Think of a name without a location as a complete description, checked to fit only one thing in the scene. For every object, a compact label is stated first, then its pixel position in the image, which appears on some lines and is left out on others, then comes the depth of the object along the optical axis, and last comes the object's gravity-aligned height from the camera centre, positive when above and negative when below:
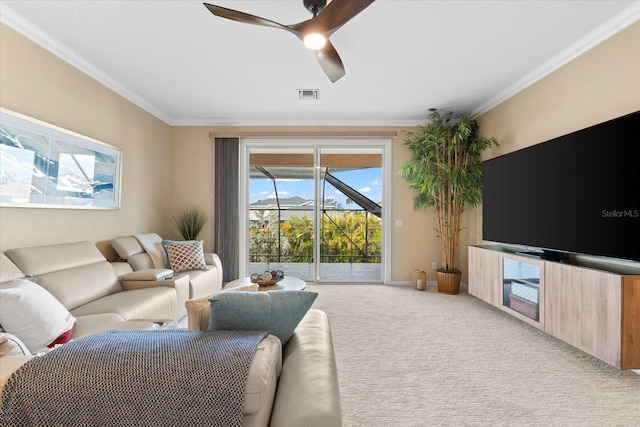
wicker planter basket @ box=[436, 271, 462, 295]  4.50 -0.86
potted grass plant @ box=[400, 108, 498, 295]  4.38 +0.61
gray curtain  5.11 +0.40
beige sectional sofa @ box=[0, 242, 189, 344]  2.19 -0.55
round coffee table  3.07 -0.63
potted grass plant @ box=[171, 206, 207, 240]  4.91 -0.04
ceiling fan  1.89 +1.21
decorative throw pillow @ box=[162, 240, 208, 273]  3.88 -0.45
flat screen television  2.14 +0.21
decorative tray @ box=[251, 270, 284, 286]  3.12 -0.57
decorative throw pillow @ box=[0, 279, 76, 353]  1.72 -0.53
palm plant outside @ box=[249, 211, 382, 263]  5.30 -0.32
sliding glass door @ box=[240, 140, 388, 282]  5.23 +0.25
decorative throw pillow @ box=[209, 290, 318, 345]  1.20 -0.34
